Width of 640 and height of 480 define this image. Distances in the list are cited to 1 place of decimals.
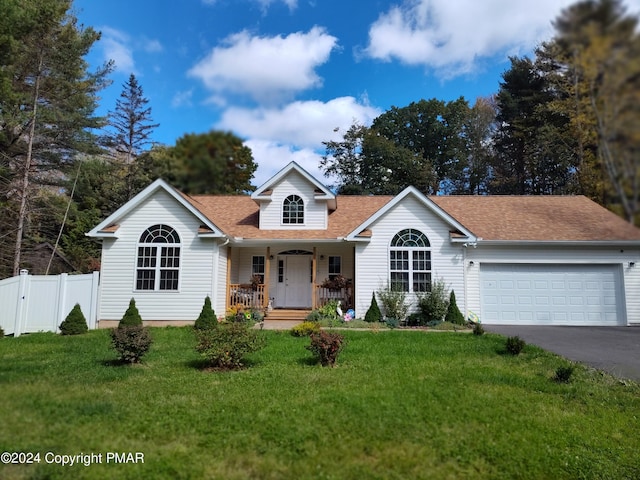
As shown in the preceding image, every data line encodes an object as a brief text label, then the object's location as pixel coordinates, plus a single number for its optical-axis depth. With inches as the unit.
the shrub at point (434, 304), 515.2
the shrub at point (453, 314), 506.9
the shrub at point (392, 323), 501.0
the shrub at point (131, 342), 289.3
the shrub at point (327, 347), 293.3
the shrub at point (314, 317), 530.0
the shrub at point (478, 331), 439.2
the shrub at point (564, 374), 262.8
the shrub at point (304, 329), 430.8
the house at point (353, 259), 521.7
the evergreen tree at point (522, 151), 444.3
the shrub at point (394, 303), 522.0
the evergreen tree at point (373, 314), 516.1
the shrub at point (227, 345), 284.5
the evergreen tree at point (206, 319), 459.8
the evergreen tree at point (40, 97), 455.2
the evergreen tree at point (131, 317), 442.0
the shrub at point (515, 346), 343.9
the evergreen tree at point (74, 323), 449.1
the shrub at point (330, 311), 534.0
